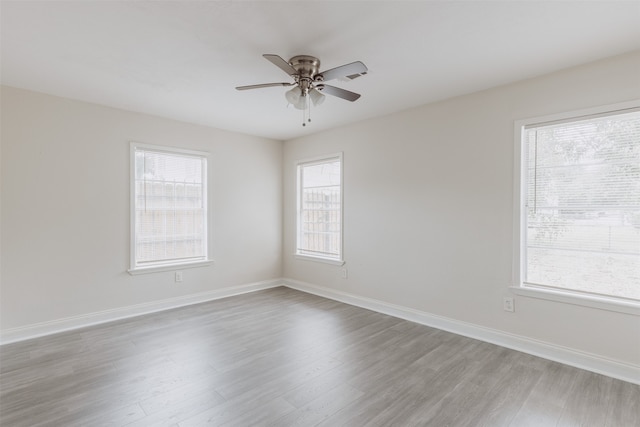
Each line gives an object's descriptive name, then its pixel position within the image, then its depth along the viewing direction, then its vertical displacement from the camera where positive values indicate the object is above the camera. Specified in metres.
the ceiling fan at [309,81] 2.28 +1.01
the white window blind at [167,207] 3.96 +0.03
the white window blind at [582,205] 2.45 +0.06
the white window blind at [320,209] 4.73 +0.02
